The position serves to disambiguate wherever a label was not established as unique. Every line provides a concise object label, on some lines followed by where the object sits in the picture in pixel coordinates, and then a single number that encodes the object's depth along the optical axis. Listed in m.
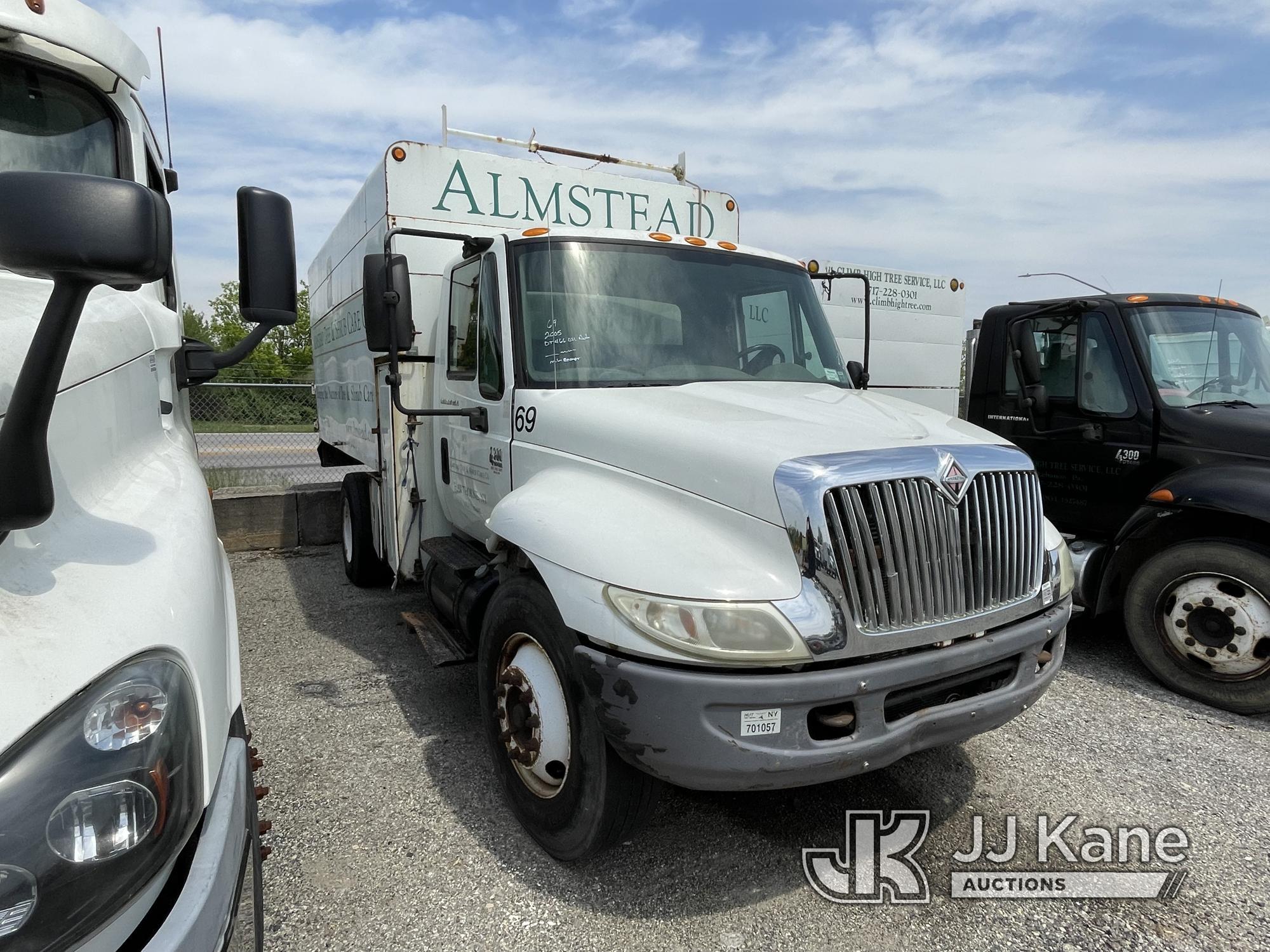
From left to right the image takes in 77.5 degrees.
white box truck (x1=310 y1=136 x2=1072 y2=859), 2.35
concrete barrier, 7.89
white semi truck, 1.18
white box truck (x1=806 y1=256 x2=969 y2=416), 8.35
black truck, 4.22
